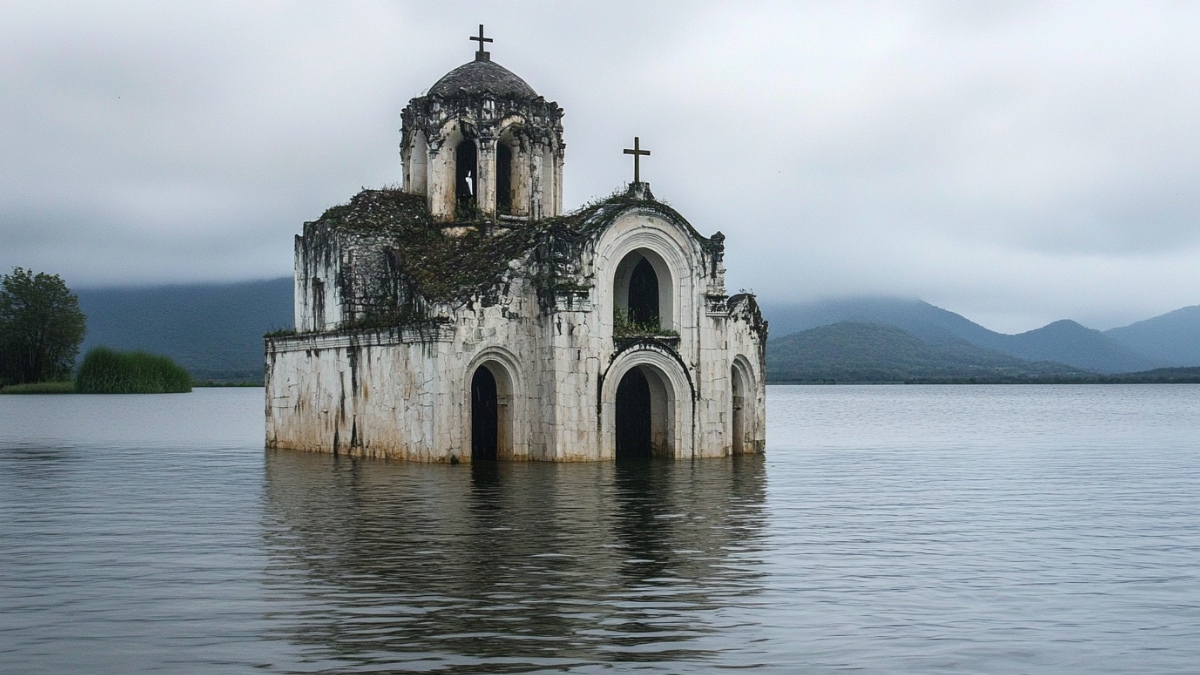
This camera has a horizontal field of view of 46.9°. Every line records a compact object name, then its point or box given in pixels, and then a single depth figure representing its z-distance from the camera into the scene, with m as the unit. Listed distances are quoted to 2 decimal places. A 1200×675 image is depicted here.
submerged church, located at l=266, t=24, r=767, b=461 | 39.03
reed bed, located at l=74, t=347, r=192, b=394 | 118.88
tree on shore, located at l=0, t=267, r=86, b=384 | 122.69
